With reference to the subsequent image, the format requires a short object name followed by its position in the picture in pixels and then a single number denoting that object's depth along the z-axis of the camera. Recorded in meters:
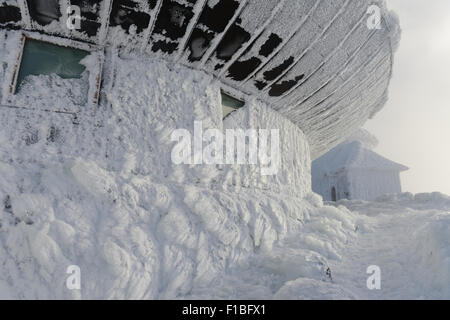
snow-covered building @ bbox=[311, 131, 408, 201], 13.59
